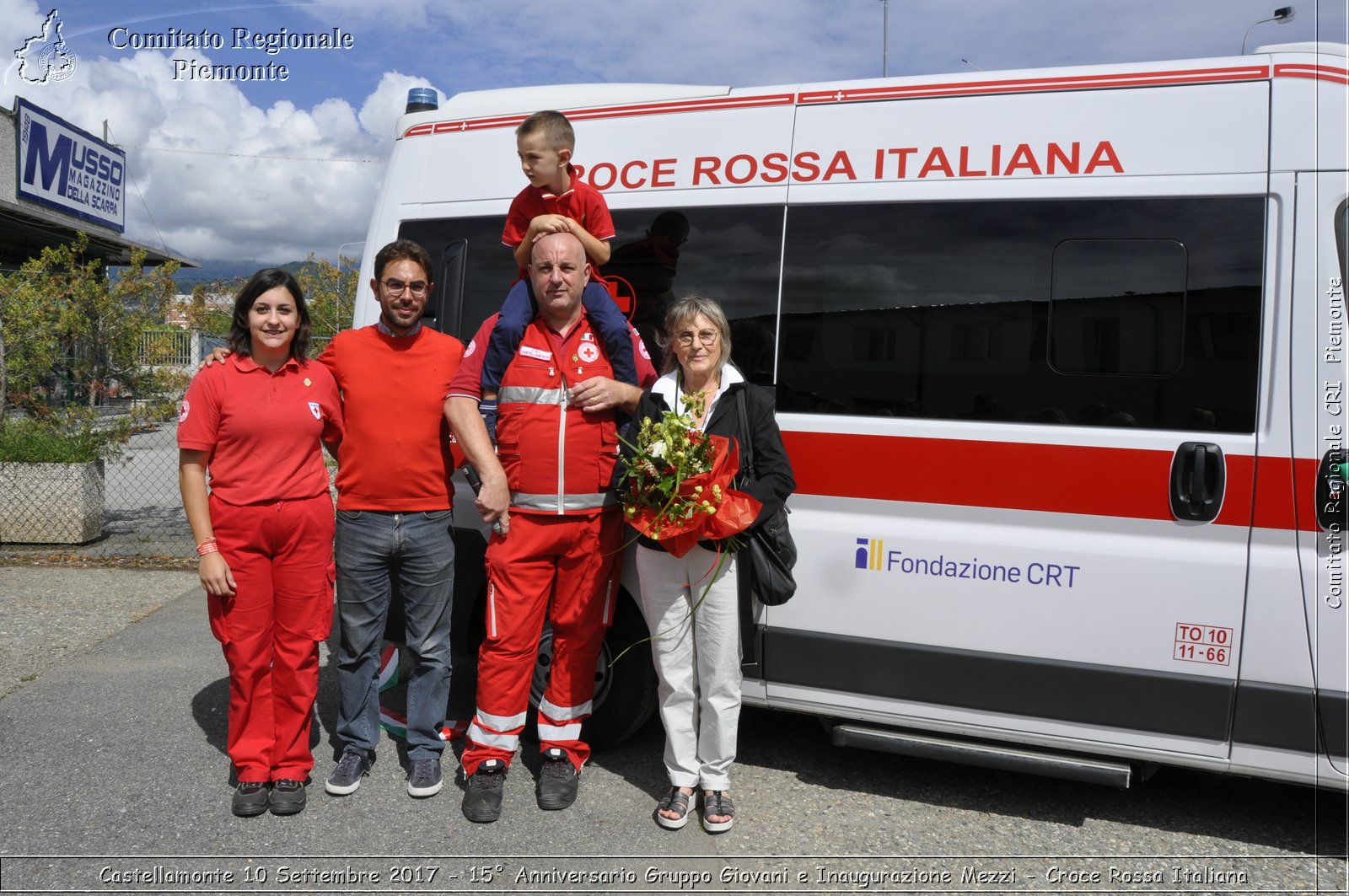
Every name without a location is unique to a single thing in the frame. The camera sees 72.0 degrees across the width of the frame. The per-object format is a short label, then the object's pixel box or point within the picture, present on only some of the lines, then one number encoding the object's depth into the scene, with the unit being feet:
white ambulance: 9.70
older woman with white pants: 10.53
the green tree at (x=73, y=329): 24.35
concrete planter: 24.06
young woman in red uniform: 10.73
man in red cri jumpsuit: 11.02
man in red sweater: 11.32
